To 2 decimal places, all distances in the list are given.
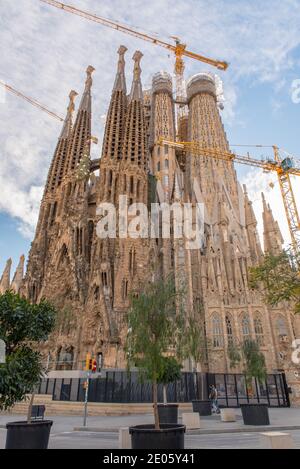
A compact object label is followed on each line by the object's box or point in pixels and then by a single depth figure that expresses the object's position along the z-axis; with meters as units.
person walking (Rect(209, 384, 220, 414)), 19.20
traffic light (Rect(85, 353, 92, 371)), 16.19
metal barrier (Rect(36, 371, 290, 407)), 19.88
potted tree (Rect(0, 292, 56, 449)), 7.41
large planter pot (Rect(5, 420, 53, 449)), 7.52
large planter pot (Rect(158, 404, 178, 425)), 13.33
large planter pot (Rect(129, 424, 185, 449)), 6.59
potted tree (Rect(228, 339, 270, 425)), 13.02
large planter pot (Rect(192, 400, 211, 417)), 17.22
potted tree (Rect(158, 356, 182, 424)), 13.31
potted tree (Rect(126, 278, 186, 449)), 9.02
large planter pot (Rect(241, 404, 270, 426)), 13.00
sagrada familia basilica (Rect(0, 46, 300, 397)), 36.53
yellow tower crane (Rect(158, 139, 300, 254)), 44.72
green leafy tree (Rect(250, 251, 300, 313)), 14.42
